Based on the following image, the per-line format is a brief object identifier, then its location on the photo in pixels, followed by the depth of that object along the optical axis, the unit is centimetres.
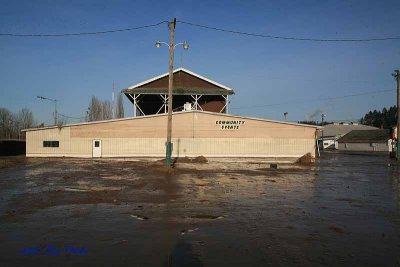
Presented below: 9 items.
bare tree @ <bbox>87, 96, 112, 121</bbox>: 8554
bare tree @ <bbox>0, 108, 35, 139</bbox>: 10137
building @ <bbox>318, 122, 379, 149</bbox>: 10981
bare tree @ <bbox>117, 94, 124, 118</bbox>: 7731
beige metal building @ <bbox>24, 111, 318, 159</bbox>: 3581
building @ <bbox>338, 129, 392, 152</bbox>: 8075
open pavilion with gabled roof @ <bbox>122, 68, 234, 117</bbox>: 4288
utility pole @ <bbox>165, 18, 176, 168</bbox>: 2361
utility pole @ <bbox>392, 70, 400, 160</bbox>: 3839
